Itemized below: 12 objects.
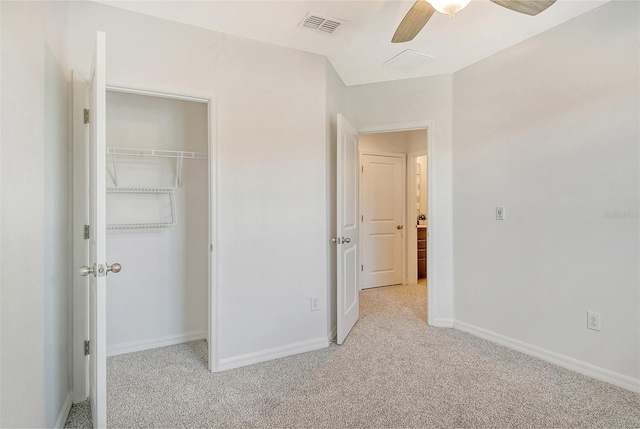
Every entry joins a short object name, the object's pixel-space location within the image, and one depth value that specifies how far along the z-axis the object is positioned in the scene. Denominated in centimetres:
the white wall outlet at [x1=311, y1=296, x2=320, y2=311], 264
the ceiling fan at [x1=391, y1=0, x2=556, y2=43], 152
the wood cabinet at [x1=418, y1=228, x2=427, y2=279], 514
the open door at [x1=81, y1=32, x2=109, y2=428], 136
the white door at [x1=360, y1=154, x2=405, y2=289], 456
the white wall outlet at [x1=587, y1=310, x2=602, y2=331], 216
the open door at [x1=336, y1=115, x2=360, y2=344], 269
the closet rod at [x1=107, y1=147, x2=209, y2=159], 246
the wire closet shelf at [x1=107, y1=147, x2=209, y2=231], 248
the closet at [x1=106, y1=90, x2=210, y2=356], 254
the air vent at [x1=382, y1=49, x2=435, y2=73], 269
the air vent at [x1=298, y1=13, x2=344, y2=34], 214
